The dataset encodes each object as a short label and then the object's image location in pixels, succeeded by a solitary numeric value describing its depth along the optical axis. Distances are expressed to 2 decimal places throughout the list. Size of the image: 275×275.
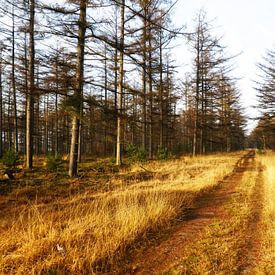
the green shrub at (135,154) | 15.58
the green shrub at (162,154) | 17.67
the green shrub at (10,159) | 10.03
